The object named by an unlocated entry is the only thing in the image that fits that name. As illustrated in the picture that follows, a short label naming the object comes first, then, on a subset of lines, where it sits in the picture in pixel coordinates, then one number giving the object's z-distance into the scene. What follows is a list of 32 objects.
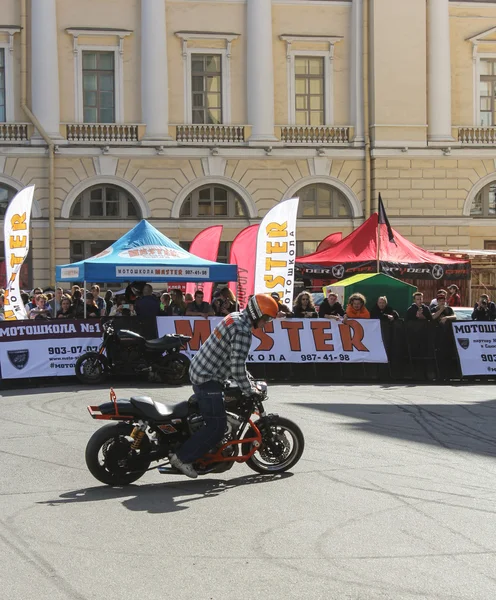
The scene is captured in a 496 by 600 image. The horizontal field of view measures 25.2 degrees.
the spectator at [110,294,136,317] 22.95
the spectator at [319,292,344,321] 20.97
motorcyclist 9.45
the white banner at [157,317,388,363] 20.41
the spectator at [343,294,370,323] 20.77
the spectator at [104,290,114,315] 24.84
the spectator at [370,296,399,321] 21.06
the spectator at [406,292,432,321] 20.97
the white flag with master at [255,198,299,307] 22.66
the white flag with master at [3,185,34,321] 22.05
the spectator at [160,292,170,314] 23.33
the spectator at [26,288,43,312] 24.05
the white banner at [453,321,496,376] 20.55
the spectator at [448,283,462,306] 25.77
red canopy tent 25.69
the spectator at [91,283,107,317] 22.84
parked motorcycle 19.08
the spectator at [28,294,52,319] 22.06
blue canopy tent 21.55
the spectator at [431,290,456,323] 20.69
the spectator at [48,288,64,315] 22.83
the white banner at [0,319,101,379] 19.34
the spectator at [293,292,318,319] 20.91
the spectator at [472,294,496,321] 21.89
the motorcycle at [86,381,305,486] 9.53
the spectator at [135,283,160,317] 20.55
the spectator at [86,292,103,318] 22.09
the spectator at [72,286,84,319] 21.97
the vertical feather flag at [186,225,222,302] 26.31
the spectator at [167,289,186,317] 21.92
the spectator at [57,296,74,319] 21.47
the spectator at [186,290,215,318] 21.17
